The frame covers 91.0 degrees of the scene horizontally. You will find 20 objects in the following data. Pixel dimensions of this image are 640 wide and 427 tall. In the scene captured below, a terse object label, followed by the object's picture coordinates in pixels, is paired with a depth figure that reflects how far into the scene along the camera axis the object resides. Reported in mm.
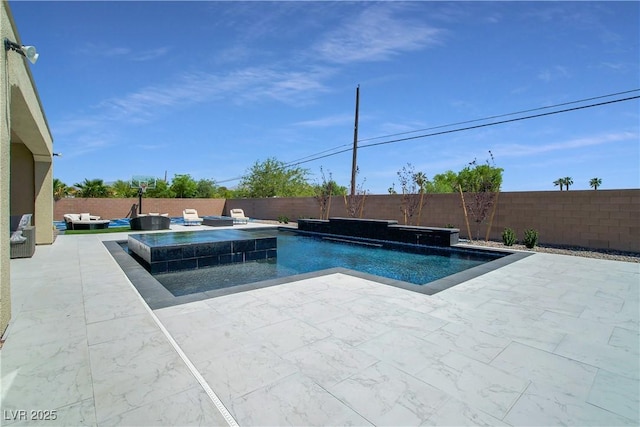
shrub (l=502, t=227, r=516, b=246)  9828
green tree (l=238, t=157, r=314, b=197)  31797
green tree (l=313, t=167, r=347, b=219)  17438
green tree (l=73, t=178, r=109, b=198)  24883
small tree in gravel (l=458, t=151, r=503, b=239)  10977
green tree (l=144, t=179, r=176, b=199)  32062
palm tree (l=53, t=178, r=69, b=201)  20852
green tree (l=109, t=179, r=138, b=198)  30030
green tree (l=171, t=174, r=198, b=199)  31844
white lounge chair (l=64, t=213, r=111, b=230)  14500
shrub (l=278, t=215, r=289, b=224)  20141
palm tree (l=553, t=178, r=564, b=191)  43641
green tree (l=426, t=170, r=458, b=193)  50806
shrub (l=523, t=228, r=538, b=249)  9266
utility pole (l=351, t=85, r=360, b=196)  16406
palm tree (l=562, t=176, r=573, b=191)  43000
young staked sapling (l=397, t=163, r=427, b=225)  13188
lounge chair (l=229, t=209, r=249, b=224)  19156
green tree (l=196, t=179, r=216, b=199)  36375
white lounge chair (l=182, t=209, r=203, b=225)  17588
